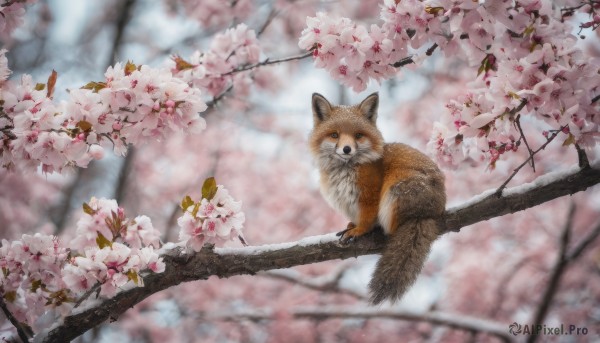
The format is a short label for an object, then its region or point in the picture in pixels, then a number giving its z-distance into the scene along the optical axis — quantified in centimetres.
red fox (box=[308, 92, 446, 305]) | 631
